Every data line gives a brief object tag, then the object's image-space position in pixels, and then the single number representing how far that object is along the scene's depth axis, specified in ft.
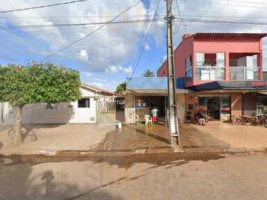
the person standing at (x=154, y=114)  37.51
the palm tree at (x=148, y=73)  130.17
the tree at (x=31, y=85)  22.04
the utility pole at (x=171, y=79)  22.04
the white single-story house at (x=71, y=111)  40.10
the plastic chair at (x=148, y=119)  36.80
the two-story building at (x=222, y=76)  36.10
